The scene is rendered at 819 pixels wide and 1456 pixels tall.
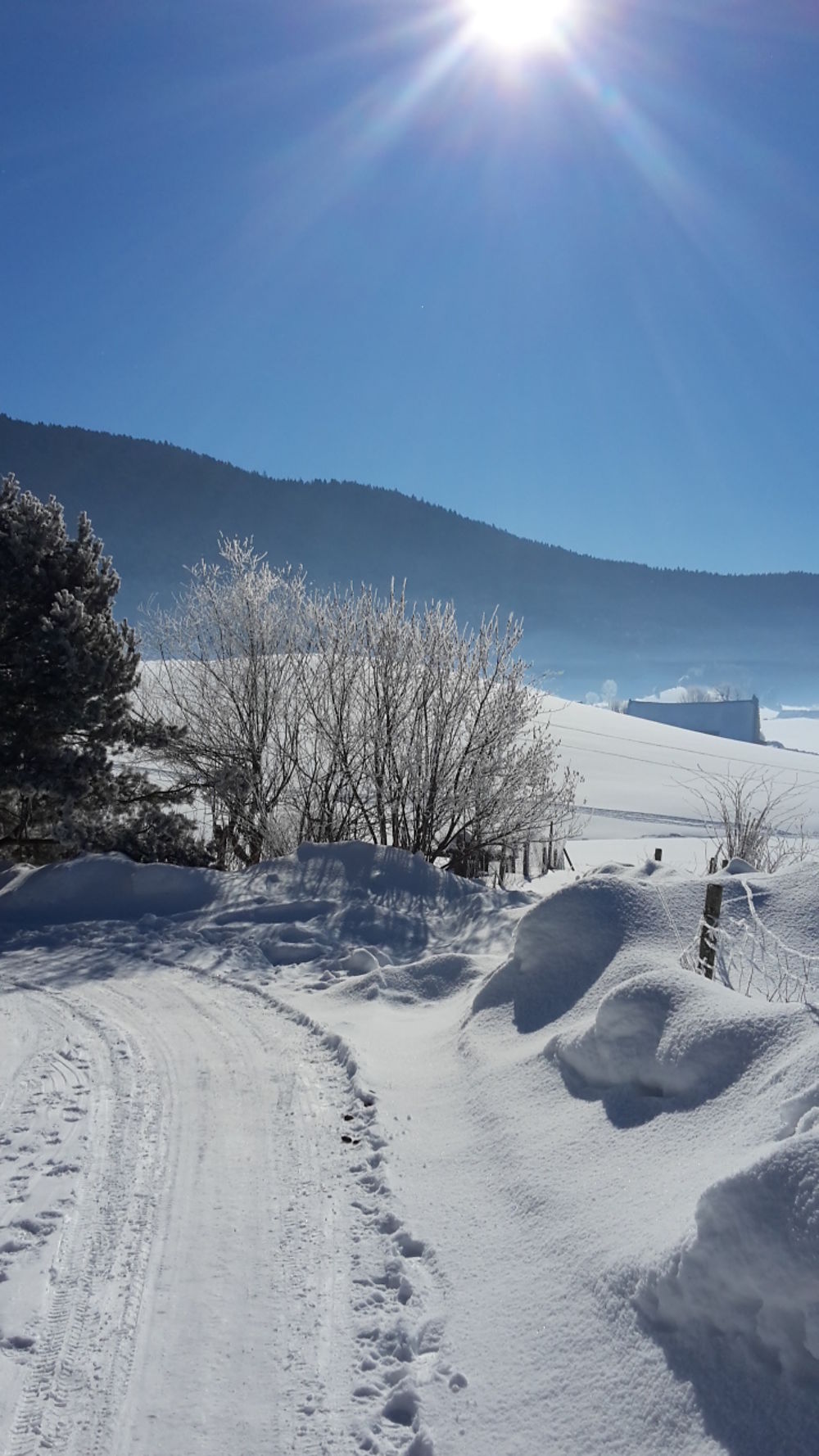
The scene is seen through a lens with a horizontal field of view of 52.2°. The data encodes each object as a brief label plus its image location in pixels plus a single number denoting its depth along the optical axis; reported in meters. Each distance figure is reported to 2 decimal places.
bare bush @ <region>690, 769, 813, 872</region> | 12.67
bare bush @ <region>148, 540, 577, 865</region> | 13.88
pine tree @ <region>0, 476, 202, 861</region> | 11.09
